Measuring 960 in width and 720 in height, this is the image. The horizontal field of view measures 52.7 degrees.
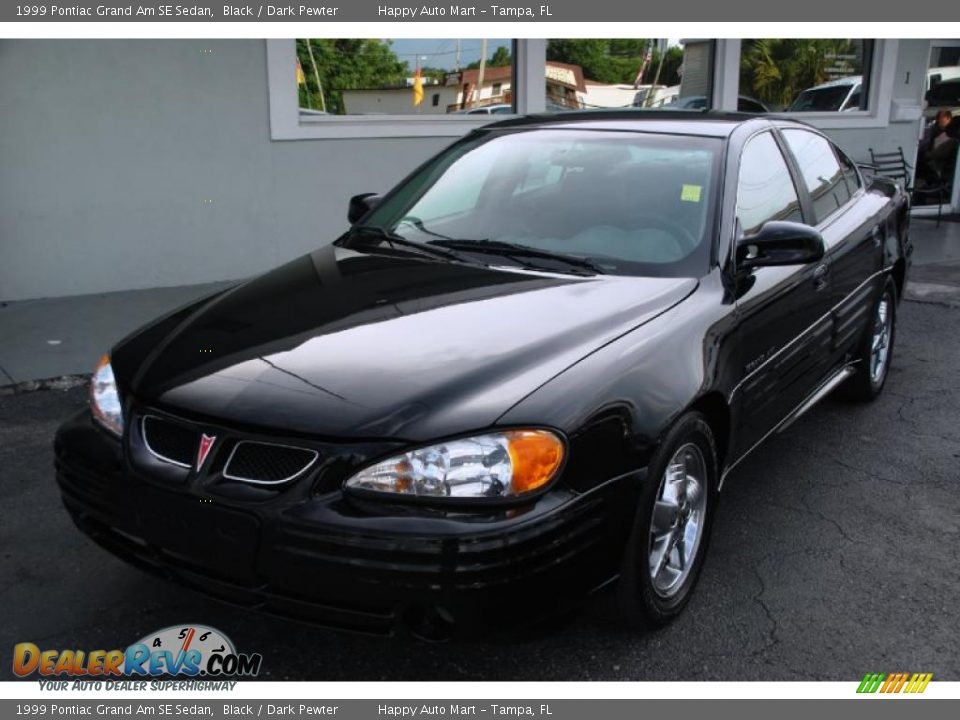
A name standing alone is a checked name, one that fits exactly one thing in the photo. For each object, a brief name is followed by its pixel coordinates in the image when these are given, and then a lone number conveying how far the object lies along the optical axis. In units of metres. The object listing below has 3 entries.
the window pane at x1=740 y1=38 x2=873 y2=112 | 10.57
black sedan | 2.44
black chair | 11.20
